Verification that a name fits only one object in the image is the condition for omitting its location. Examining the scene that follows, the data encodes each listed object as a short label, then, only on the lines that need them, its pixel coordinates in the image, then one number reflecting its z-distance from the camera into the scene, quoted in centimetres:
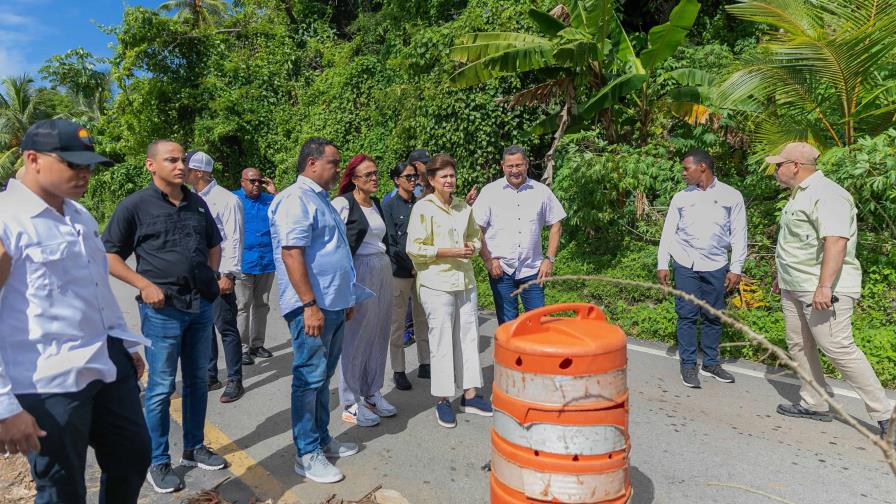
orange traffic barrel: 239
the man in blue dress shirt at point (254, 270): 604
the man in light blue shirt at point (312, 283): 347
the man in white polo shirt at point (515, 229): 509
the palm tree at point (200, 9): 2041
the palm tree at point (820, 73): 607
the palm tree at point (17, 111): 3434
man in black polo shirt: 350
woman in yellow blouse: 436
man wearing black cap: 221
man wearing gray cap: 512
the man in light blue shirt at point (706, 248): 527
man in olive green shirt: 399
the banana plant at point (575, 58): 852
